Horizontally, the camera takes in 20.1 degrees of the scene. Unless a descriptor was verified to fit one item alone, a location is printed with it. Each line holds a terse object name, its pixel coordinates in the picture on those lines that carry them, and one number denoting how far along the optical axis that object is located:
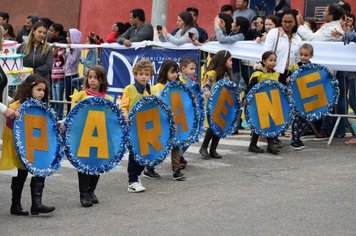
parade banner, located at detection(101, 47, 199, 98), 16.38
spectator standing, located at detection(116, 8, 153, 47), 17.16
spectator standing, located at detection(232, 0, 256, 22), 18.11
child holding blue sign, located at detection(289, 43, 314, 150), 13.89
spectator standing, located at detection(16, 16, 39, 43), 19.17
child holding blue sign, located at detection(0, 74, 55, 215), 9.58
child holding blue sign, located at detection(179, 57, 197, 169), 12.42
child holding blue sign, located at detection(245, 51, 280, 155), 13.56
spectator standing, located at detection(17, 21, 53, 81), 14.71
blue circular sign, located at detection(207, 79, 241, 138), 12.83
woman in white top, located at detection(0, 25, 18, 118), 9.42
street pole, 19.28
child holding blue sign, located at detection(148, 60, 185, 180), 11.64
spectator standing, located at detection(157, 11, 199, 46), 16.11
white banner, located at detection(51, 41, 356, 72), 14.45
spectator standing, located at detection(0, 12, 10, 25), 20.37
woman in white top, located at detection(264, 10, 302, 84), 14.21
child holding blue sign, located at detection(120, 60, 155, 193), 10.89
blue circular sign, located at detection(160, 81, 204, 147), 11.77
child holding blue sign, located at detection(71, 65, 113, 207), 10.13
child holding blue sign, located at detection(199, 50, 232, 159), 13.01
